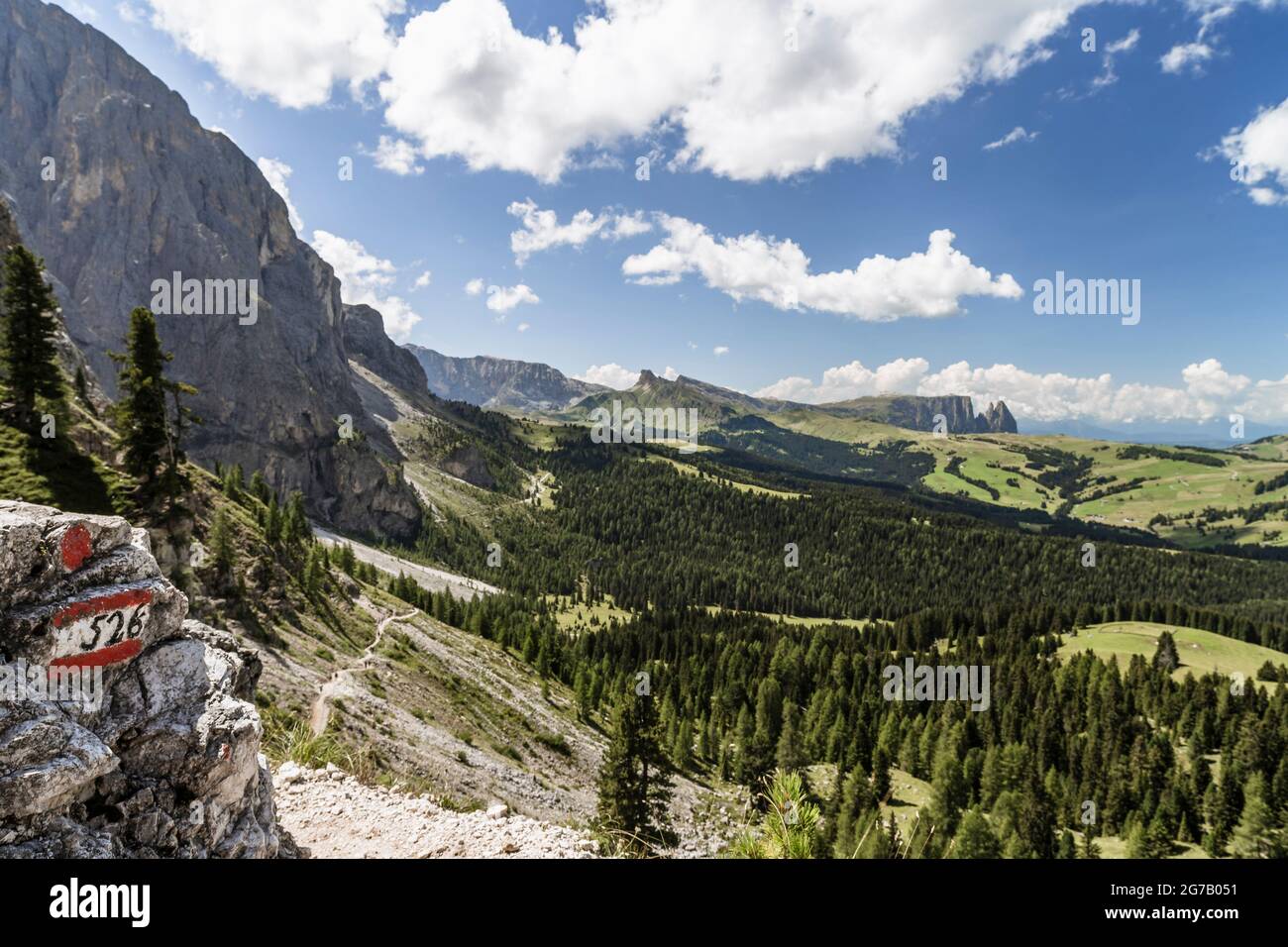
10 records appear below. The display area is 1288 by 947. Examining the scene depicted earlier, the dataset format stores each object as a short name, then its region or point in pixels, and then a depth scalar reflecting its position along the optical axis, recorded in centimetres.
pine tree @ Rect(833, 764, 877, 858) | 6266
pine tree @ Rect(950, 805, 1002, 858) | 5722
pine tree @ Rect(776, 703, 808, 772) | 8275
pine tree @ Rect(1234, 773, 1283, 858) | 6788
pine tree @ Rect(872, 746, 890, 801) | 7780
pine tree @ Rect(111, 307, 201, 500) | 3709
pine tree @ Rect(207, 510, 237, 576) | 4353
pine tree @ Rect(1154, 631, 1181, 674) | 11194
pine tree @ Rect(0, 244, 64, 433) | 3816
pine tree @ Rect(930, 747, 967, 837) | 7400
